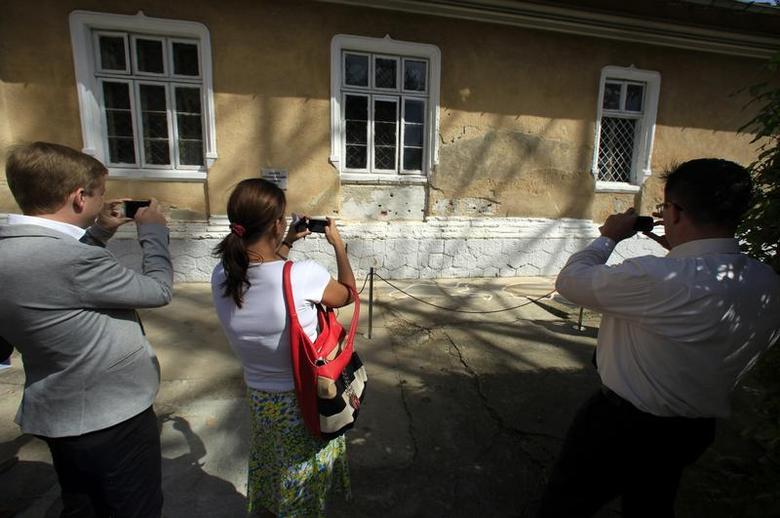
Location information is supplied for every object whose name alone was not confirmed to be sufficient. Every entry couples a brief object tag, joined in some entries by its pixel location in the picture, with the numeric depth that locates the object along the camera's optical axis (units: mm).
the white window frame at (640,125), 7090
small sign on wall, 6133
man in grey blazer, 1252
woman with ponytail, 1521
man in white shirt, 1279
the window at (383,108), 6207
